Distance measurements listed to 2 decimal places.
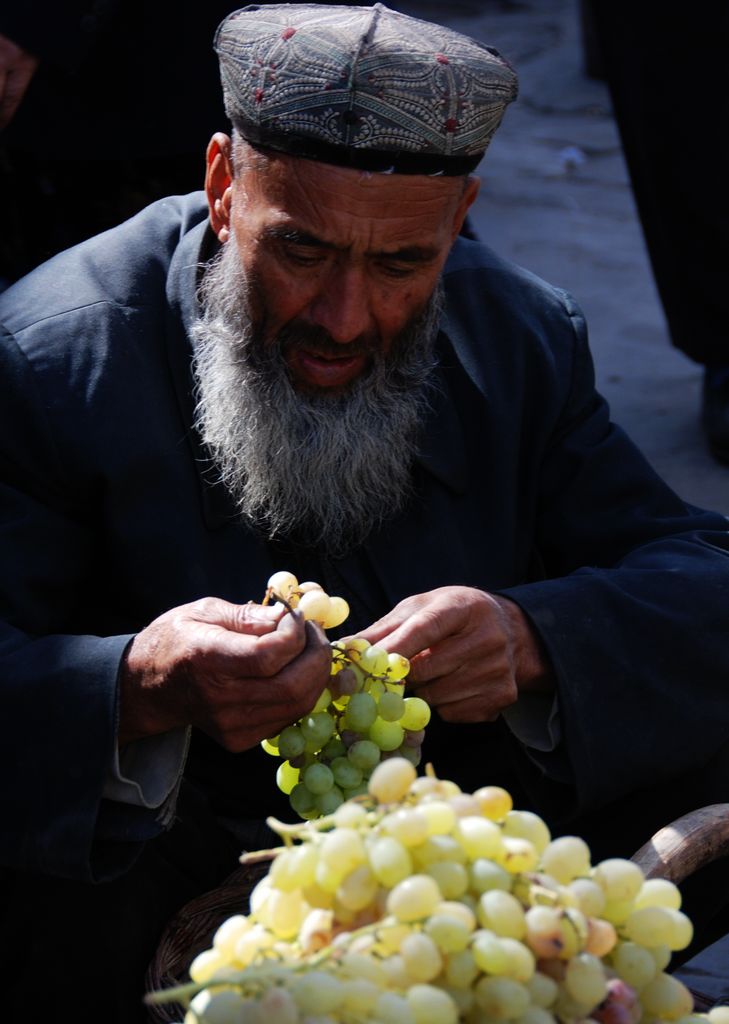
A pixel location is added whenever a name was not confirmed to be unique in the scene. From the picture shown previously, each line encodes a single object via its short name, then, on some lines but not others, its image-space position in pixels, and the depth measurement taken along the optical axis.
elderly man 2.29
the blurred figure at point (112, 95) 3.55
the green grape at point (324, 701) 2.12
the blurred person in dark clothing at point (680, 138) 4.64
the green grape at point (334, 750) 2.13
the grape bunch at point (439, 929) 1.44
